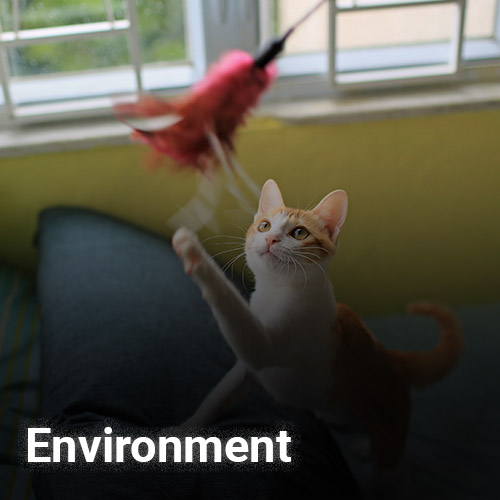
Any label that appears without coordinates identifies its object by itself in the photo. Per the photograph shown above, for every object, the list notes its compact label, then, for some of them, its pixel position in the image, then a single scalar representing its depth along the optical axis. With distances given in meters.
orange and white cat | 0.53
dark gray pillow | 0.63
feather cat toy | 0.59
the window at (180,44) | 1.26
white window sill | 1.01
